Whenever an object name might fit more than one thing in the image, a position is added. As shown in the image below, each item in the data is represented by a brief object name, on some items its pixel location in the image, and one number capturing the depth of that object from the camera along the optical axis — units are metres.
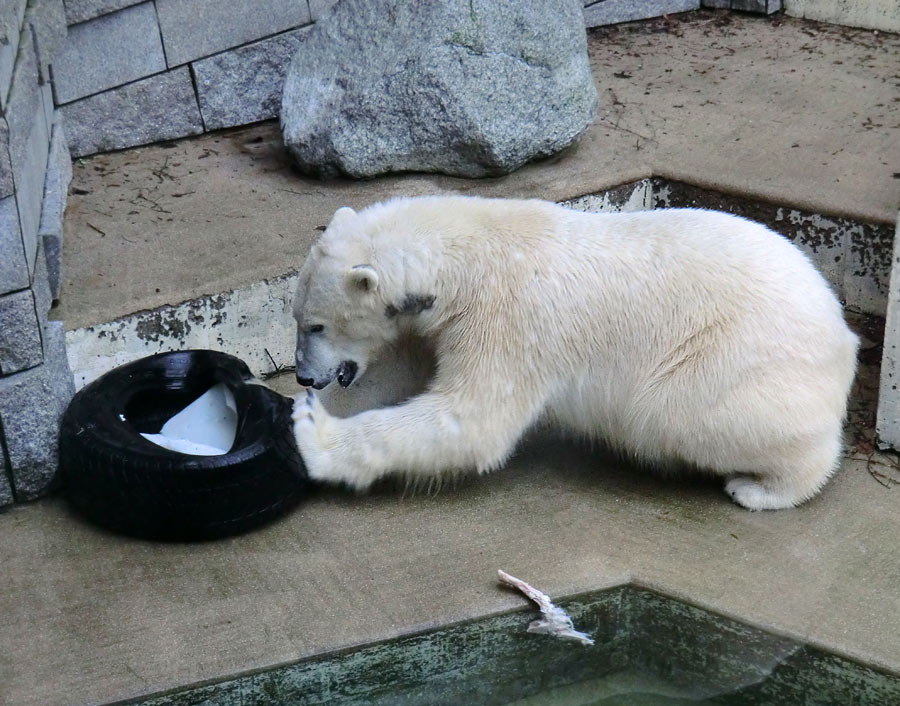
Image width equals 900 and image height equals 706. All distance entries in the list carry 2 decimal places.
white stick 6.05
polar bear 6.68
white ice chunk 6.96
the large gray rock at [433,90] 9.34
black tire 6.42
